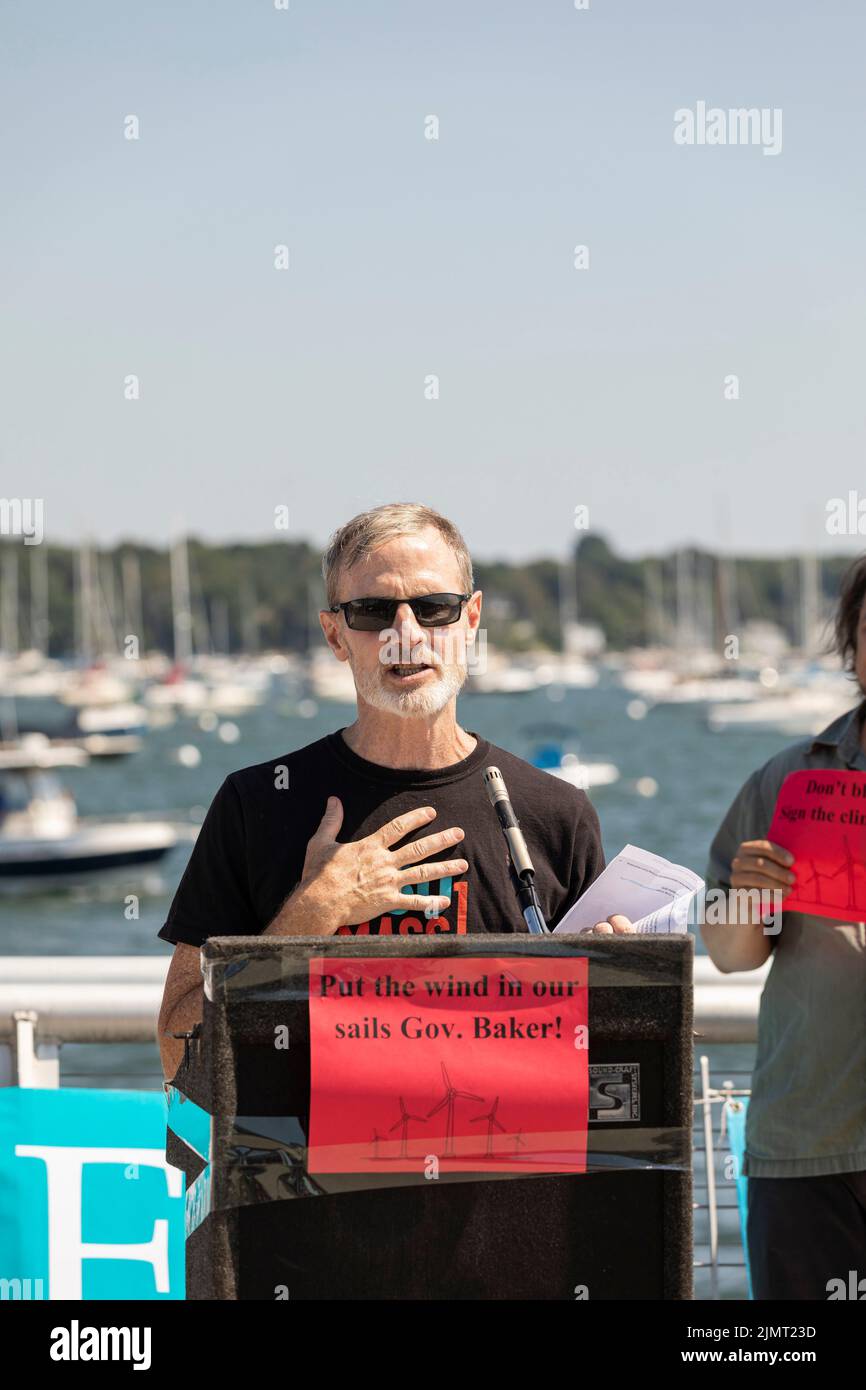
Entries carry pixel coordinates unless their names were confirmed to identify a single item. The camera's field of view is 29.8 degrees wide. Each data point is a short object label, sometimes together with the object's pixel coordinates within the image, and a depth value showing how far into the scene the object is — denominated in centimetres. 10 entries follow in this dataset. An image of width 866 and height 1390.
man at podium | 277
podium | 190
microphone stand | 234
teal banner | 371
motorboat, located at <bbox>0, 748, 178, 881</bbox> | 3425
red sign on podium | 191
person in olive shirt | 312
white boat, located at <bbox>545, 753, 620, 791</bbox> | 7038
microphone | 235
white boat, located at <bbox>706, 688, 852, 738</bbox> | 9425
